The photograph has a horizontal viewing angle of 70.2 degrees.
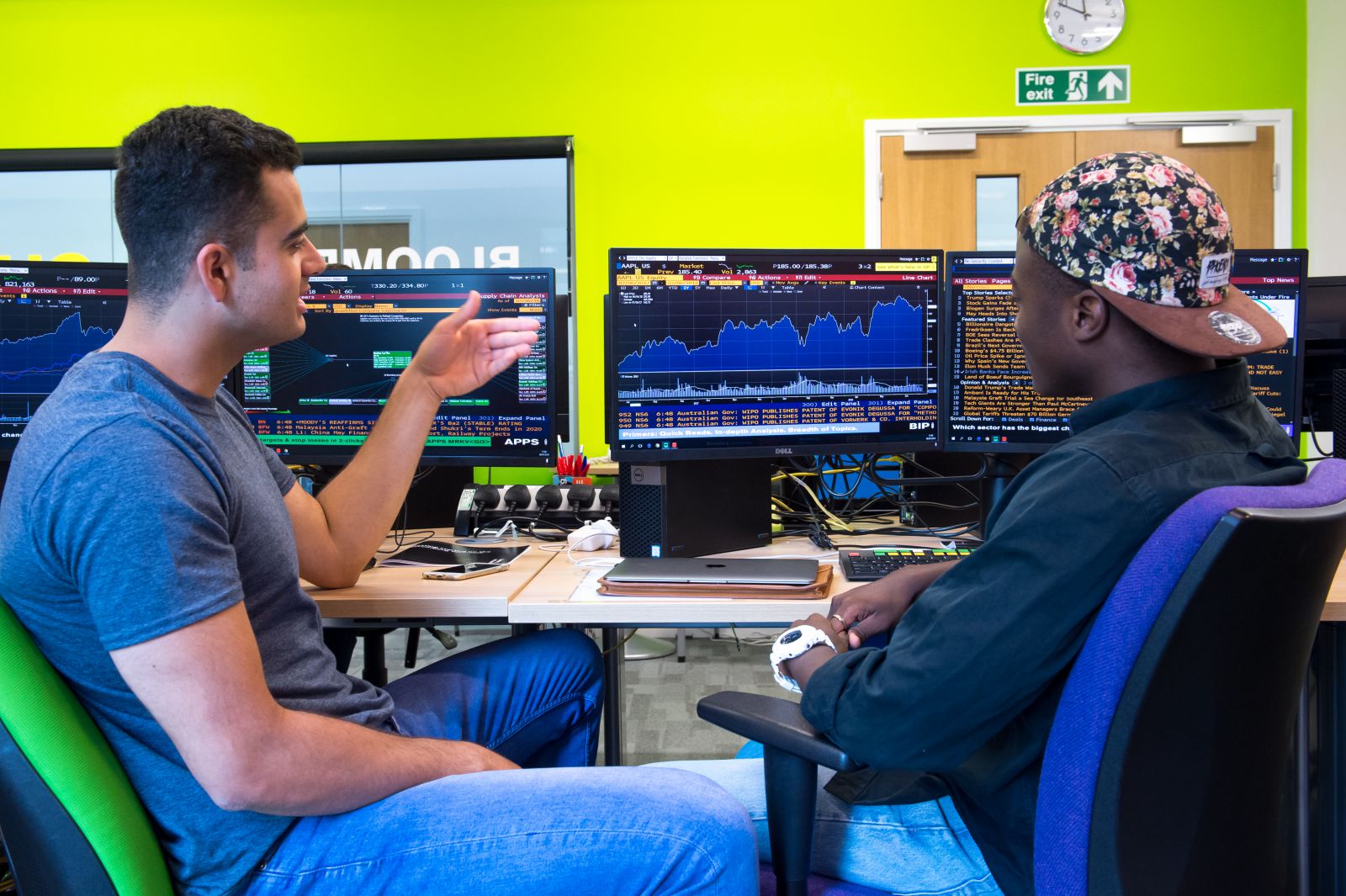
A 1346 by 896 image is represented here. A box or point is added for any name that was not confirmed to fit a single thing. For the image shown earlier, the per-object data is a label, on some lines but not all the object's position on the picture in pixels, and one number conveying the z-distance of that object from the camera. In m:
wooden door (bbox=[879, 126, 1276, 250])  4.58
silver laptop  1.59
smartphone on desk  1.70
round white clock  4.58
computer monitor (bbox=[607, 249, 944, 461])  1.86
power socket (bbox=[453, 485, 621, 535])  2.25
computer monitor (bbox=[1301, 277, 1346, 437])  2.15
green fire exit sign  4.62
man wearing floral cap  0.84
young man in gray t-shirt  0.87
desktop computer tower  1.88
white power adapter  1.98
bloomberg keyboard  1.68
